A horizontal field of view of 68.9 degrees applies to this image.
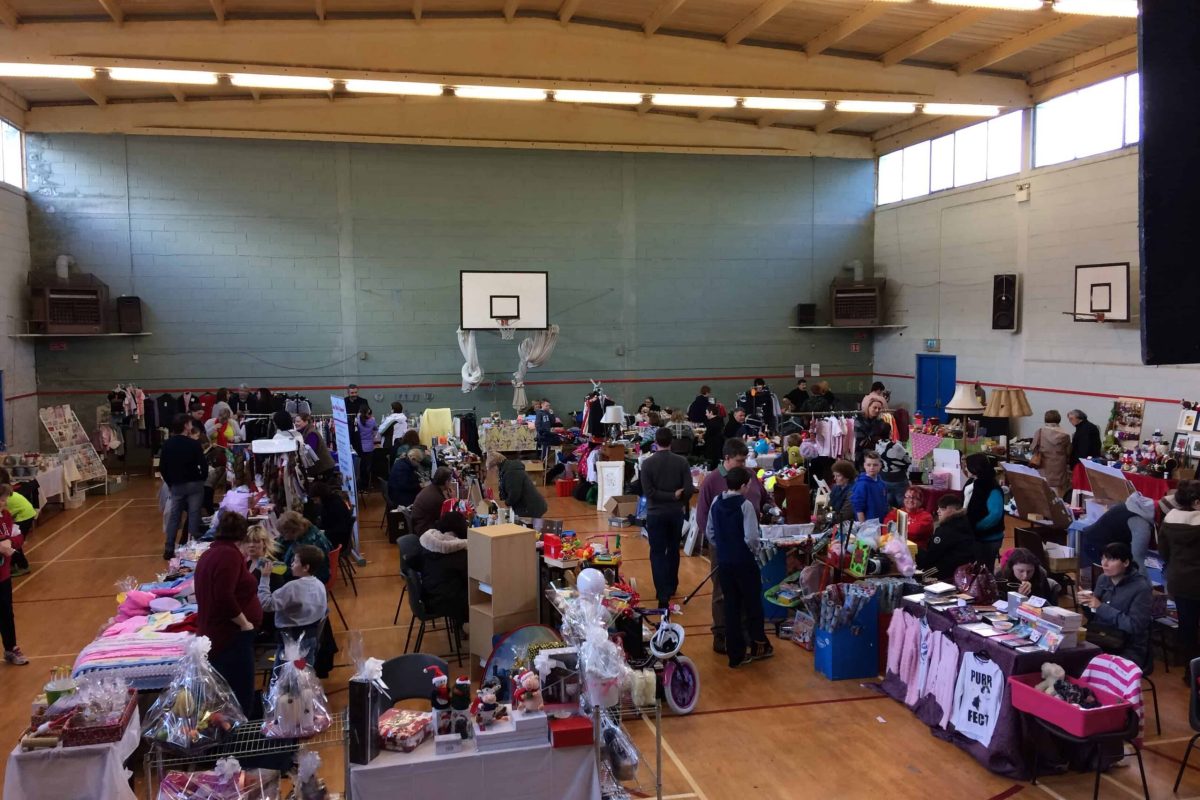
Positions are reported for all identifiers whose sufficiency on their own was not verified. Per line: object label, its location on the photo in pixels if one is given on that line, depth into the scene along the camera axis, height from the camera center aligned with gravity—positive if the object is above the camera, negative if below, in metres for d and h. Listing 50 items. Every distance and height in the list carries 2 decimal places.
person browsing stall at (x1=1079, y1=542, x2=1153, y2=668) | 5.31 -1.64
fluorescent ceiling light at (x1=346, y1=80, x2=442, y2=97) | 11.76 +3.59
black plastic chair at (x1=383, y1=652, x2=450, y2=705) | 4.30 -1.60
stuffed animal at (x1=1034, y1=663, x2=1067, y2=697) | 4.59 -1.74
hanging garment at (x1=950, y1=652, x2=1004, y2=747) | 4.86 -2.01
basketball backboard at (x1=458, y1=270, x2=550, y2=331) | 15.34 +0.87
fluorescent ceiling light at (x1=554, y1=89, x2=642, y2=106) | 12.01 +3.54
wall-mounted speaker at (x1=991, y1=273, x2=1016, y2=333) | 14.17 +0.69
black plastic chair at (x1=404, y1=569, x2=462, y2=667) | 6.14 -1.79
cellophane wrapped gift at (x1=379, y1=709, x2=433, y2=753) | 3.53 -1.55
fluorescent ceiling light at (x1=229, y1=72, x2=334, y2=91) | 10.90 +3.47
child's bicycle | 5.53 -2.05
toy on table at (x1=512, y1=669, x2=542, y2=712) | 3.74 -1.47
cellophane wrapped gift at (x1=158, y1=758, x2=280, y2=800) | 3.51 -1.75
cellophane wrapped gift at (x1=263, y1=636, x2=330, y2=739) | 3.75 -1.52
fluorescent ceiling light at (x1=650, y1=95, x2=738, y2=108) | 12.83 +3.67
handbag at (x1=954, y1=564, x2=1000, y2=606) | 5.56 -1.54
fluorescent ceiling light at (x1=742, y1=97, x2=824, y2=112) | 13.04 +3.66
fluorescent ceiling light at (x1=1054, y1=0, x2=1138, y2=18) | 9.12 +3.54
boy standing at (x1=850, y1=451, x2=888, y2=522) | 7.09 -1.25
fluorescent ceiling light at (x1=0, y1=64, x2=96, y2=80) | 10.23 +3.38
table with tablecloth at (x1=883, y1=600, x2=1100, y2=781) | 4.75 -2.02
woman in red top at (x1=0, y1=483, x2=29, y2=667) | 6.12 -1.74
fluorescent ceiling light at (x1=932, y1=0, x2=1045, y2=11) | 9.20 +3.63
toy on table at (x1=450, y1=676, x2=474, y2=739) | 3.65 -1.52
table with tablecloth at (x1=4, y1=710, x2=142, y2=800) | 3.68 -1.78
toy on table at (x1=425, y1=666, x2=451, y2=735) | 3.64 -1.50
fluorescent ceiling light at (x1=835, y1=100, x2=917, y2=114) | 13.10 +3.62
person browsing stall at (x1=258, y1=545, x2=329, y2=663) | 5.34 -1.53
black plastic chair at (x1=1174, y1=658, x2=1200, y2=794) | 4.41 -1.84
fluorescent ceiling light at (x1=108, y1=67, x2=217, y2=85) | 10.60 +3.41
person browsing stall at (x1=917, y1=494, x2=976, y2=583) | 6.30 -1.43
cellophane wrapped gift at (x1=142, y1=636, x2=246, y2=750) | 3.74 -1.57
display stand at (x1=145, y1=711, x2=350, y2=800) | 3.50 -1.71
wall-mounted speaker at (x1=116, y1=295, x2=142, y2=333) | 14.72 +0.66
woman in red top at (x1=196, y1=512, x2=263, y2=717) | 4.54 -1.32
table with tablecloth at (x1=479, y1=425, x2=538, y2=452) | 14.05 -1.41
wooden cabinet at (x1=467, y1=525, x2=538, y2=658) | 5.66 -1.49
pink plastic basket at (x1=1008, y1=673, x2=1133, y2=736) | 4.35 -1.87
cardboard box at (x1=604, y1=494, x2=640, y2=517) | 11.20 -2.00
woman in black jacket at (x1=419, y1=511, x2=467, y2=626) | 6.11 -1.53
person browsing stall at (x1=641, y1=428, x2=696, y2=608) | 7.20 -1.31
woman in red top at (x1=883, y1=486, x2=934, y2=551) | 7.17 -1.44
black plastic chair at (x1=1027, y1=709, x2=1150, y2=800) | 4.36 -1.98
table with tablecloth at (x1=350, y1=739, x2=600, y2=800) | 3.42 -1.71
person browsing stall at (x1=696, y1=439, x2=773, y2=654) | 6.65 -1.24
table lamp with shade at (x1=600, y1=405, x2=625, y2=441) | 13.53 -1.09
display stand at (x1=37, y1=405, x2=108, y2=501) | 12.73 -1.41
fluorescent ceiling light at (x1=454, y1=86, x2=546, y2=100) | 11.96 +3.59
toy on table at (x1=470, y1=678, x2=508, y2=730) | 3.68 -1.53
